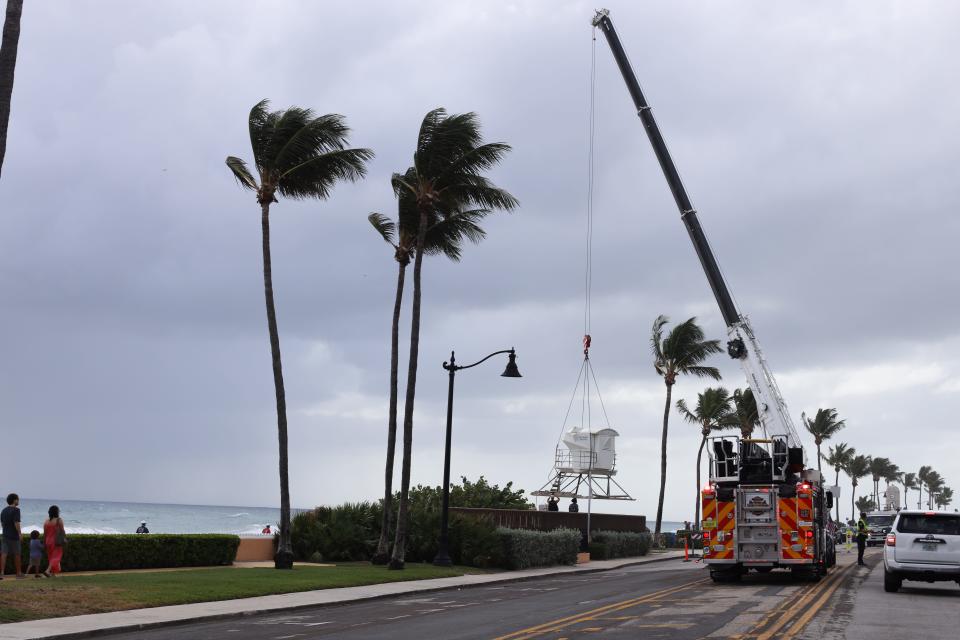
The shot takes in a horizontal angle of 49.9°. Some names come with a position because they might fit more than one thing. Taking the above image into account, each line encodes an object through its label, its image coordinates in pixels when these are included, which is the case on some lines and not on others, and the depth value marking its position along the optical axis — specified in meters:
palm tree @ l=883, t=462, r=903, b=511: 172.60
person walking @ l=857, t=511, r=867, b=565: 36.27
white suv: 21.72
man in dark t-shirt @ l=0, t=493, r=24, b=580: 20.85
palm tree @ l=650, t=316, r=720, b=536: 61.56
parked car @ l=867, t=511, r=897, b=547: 61.00
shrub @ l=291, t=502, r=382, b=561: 32.31
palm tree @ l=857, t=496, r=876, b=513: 180.62
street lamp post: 30.41
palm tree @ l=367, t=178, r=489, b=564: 31.09
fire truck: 25.31
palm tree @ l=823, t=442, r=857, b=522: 140.62
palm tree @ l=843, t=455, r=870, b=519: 151.38
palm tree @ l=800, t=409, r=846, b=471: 112.19
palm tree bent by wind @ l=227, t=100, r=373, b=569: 27.39
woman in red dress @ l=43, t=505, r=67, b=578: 22.17
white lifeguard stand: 47.38
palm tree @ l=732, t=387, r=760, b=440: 78.81
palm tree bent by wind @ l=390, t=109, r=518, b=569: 29.80
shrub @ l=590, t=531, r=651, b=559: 44.38
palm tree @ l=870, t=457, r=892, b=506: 169.12
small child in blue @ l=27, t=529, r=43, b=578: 21.77
